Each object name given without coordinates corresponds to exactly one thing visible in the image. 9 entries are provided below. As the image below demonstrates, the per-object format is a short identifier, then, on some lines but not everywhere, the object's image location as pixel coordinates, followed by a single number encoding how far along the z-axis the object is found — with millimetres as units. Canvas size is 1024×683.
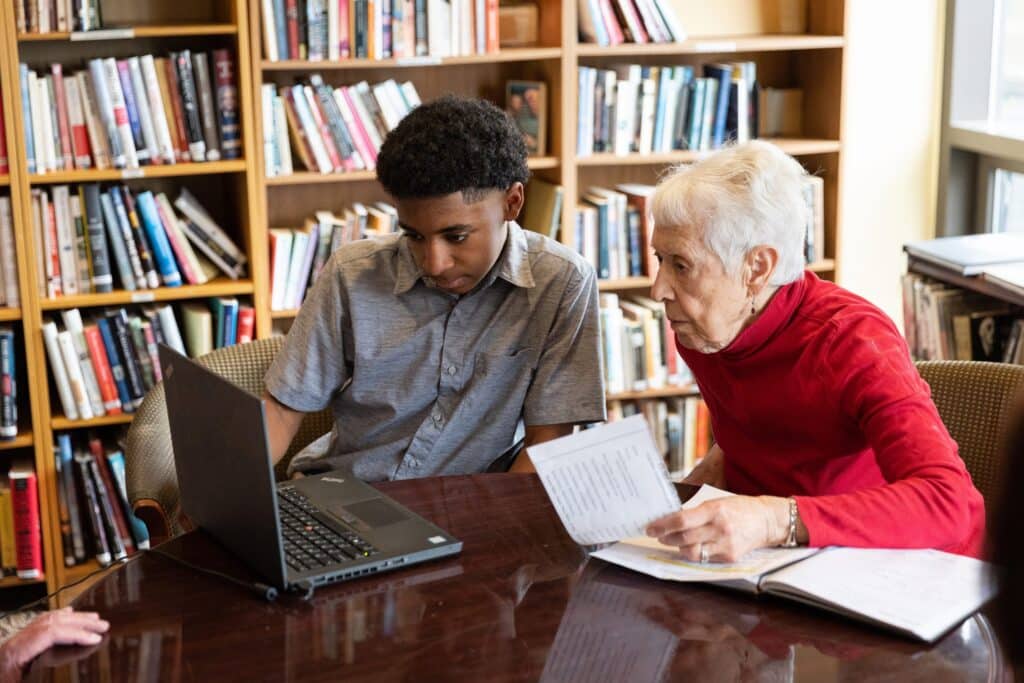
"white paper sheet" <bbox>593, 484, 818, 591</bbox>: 1438
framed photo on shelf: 3428
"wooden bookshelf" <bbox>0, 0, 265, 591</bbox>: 3045
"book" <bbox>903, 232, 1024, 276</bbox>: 2961
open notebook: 1356
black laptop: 1398
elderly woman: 1584
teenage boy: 2055
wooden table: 1289
